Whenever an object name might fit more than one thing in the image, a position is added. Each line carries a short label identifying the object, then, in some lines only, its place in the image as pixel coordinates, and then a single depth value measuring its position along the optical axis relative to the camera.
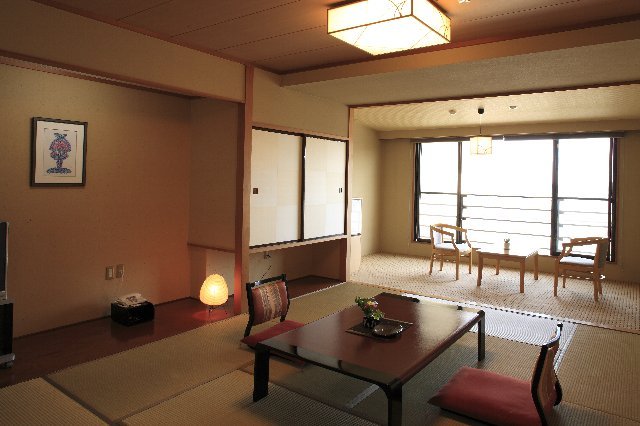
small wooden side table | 5.98
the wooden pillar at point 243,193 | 4.62
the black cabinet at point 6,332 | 3.24
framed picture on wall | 4.02
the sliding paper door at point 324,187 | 5.61
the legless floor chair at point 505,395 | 2.45
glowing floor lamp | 4.64
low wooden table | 2.47
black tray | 3.03
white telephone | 4.38
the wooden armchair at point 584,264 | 5.64
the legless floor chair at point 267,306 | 3.60
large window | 7.18
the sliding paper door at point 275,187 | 4.83
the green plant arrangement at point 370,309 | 3.12
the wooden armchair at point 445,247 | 6.90
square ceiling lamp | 2.74
